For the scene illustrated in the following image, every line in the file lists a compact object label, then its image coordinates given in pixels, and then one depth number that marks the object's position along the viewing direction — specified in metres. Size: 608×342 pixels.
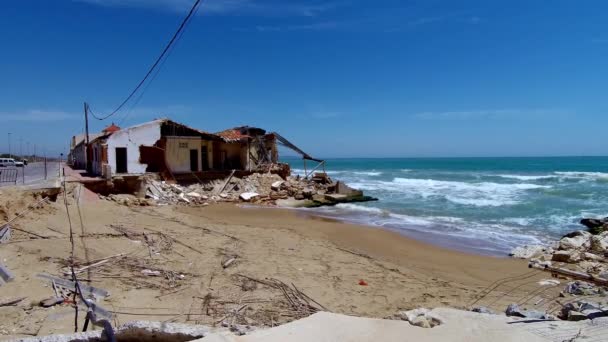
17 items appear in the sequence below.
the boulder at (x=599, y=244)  12.17
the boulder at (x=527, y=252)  12.22
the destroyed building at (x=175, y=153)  23.48
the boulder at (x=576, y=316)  5.02
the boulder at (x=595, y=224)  15.44
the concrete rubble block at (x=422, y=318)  4.70
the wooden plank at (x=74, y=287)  6.96
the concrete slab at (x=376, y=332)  4.33
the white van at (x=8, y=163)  42.10
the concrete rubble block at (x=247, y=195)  23.90
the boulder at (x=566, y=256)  11.46
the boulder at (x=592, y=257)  11.43
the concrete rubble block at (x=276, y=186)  26.54
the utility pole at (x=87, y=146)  27.45
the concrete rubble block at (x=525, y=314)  5.03
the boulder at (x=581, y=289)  8.22
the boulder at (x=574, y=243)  12.45
